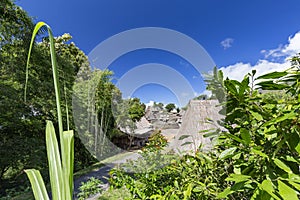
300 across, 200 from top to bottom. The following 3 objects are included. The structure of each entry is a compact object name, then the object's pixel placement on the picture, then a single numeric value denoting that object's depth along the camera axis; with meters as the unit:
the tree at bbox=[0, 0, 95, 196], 4.83
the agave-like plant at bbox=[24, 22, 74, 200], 0.42
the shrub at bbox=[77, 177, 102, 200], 4.21
